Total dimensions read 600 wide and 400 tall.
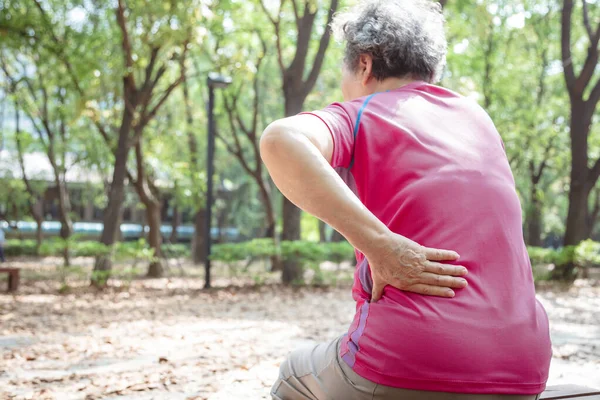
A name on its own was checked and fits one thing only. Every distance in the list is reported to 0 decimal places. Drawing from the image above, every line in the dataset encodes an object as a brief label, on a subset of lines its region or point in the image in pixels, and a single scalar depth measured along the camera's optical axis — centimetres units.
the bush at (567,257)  1342
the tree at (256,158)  1862
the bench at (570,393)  221
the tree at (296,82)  1290
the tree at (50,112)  1966
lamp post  1251
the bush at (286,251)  1269
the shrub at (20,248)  2605
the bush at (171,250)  1838
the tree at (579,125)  1363
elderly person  148
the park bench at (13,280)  1259
